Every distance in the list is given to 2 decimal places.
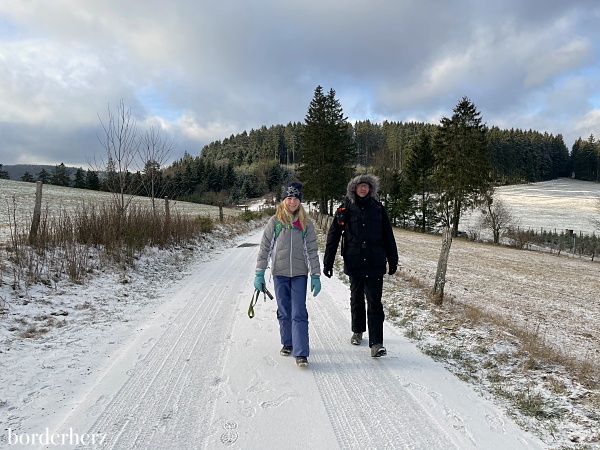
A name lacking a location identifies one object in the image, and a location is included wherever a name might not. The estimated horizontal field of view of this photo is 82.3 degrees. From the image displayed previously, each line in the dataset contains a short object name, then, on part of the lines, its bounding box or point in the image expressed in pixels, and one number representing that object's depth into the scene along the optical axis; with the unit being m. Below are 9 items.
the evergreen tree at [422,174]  40.69
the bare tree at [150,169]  14.77
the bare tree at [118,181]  10.80
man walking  4.32
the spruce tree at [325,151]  36.31
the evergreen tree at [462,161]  31.31
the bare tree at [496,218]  35.75
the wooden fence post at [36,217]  7.54
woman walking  4.16
